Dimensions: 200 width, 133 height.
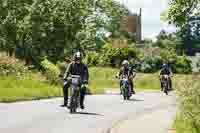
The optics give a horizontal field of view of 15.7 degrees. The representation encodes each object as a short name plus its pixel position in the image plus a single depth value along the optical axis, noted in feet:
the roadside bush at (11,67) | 137.42
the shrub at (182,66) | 224.33
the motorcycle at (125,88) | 108.47
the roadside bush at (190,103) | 50.49
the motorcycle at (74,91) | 75.56
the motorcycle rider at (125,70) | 109.70
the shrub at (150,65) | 220.64
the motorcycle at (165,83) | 135.60
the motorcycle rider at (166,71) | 139.11
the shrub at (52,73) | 137.28
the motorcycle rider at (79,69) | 76.28
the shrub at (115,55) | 222.69
